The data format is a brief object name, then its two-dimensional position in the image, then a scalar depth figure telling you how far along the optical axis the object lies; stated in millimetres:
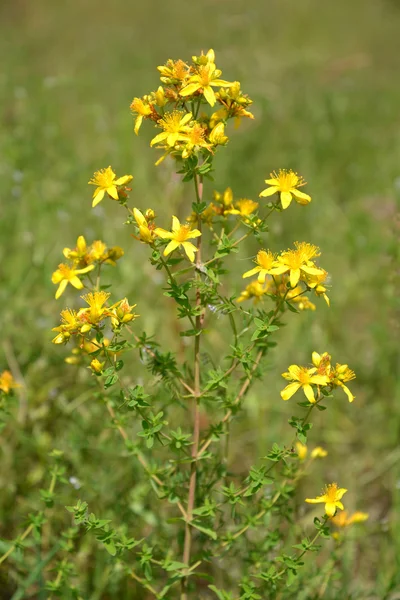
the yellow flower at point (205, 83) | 851
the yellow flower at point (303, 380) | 845
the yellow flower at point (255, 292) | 914
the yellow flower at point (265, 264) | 856
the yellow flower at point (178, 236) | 854
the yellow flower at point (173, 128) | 850
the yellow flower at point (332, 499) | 859
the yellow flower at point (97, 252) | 902
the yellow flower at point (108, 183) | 868
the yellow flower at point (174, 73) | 859
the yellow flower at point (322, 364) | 853
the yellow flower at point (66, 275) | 884
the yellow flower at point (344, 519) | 966
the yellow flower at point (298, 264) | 850
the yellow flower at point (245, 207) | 885
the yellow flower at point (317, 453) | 962
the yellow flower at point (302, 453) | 944
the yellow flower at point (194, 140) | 848
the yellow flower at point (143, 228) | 851
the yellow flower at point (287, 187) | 872
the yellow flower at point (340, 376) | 848
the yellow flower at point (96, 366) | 853
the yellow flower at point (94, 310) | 854
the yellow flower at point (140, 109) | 863
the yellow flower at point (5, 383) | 920
